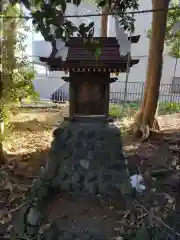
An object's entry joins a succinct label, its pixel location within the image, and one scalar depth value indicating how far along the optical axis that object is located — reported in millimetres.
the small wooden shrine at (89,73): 2308
